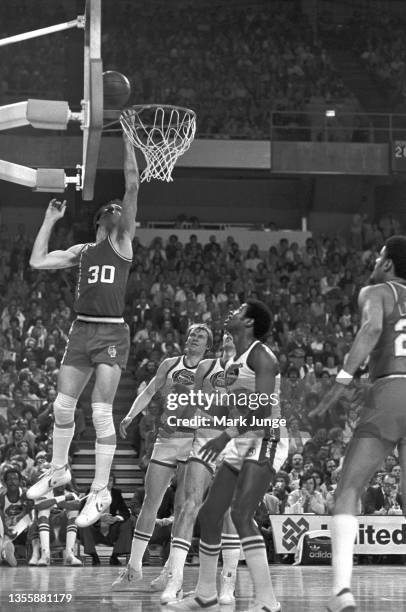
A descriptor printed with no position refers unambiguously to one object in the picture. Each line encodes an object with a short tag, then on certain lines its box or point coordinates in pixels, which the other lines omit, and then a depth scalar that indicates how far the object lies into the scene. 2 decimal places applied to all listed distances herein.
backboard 8.20
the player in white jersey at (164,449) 10.84
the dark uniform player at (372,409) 7.00
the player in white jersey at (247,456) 8.48
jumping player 9.38
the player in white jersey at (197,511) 9.80
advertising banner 16.66
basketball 8.88
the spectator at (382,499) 17.09
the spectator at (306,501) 16.92
